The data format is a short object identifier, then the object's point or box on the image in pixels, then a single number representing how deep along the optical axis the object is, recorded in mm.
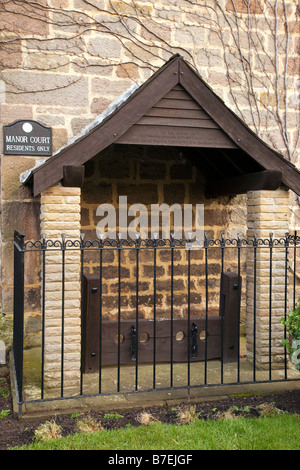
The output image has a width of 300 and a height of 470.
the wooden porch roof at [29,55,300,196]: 4750
